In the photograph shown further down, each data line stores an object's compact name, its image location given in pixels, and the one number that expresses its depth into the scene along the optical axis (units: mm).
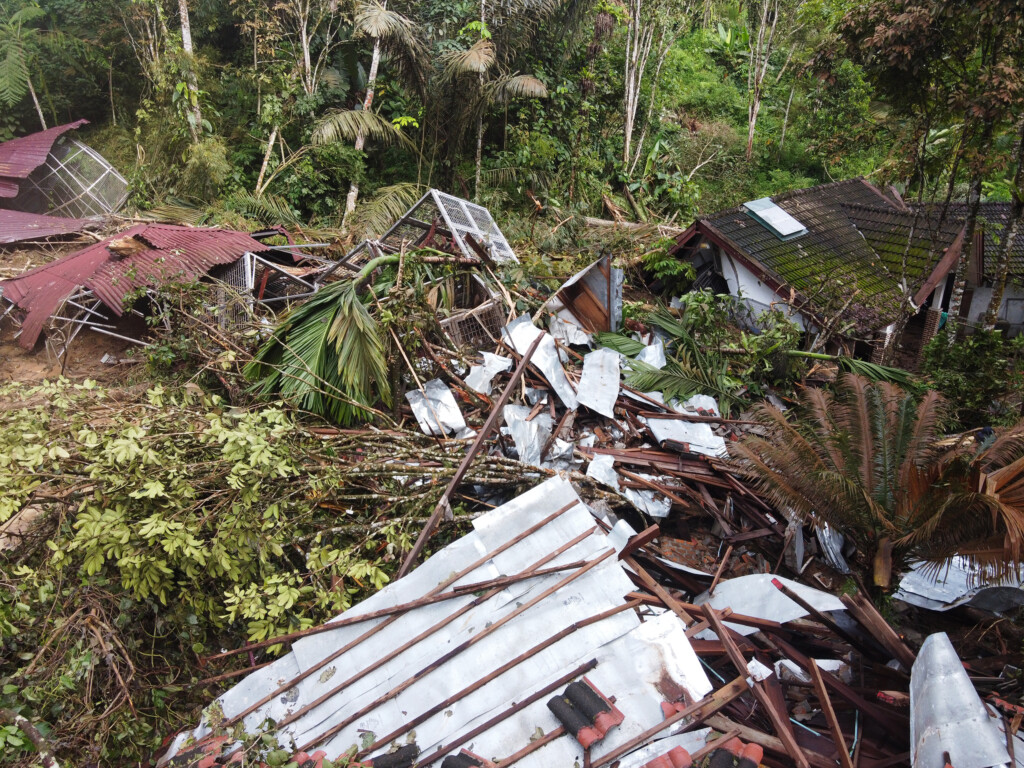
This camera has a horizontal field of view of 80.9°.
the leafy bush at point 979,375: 6297
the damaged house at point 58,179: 11078
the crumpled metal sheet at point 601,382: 5418
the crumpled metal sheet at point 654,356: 6203
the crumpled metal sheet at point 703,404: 5789
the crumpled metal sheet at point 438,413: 4945
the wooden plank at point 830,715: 2645
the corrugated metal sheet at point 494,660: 2809
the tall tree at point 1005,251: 6824
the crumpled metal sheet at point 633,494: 4714
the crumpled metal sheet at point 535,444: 4836
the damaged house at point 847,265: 7527
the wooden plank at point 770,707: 2604
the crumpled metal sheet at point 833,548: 4535
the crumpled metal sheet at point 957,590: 3596
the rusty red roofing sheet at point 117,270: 6555
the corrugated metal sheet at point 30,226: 9023
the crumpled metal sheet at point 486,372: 5344
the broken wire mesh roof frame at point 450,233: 6285
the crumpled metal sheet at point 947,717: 2312
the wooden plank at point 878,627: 3023
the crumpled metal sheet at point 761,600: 3500
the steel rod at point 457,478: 3787
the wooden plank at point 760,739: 2732
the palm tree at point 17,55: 12086
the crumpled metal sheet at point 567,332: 6239
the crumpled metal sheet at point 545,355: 5484
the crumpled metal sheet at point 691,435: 5287
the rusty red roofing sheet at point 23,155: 10859
